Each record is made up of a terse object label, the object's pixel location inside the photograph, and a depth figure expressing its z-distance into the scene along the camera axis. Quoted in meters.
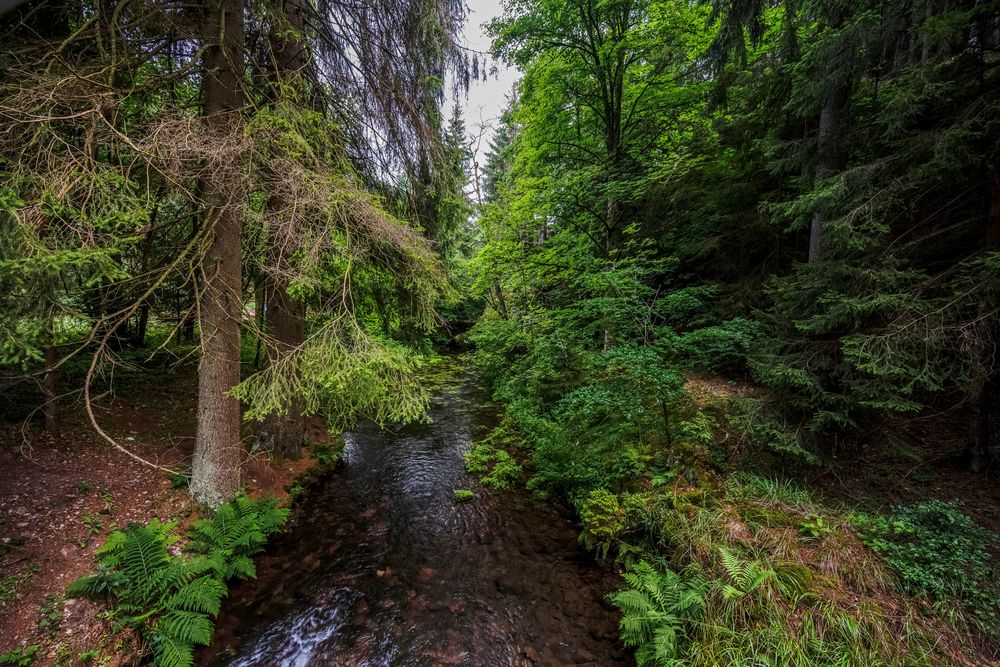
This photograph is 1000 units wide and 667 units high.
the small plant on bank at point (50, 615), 3.12
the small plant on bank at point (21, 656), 2.81
